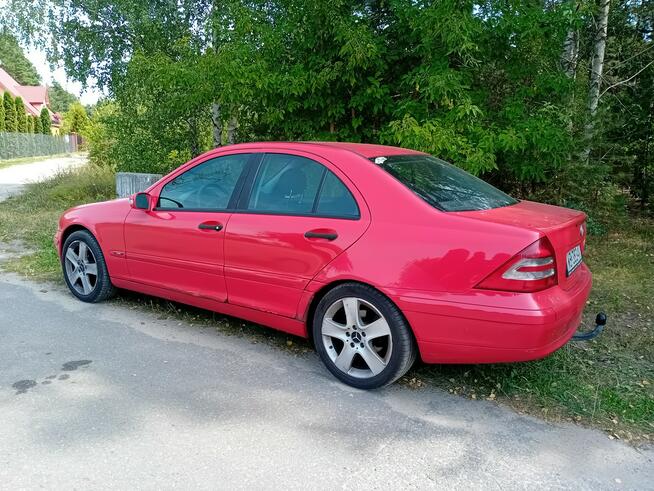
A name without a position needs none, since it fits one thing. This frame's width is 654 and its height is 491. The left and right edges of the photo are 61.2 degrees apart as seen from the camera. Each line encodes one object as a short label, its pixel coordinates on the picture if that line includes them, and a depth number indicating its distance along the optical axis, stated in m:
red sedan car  3.02
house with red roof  61.37
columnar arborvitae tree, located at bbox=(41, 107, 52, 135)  53.97
